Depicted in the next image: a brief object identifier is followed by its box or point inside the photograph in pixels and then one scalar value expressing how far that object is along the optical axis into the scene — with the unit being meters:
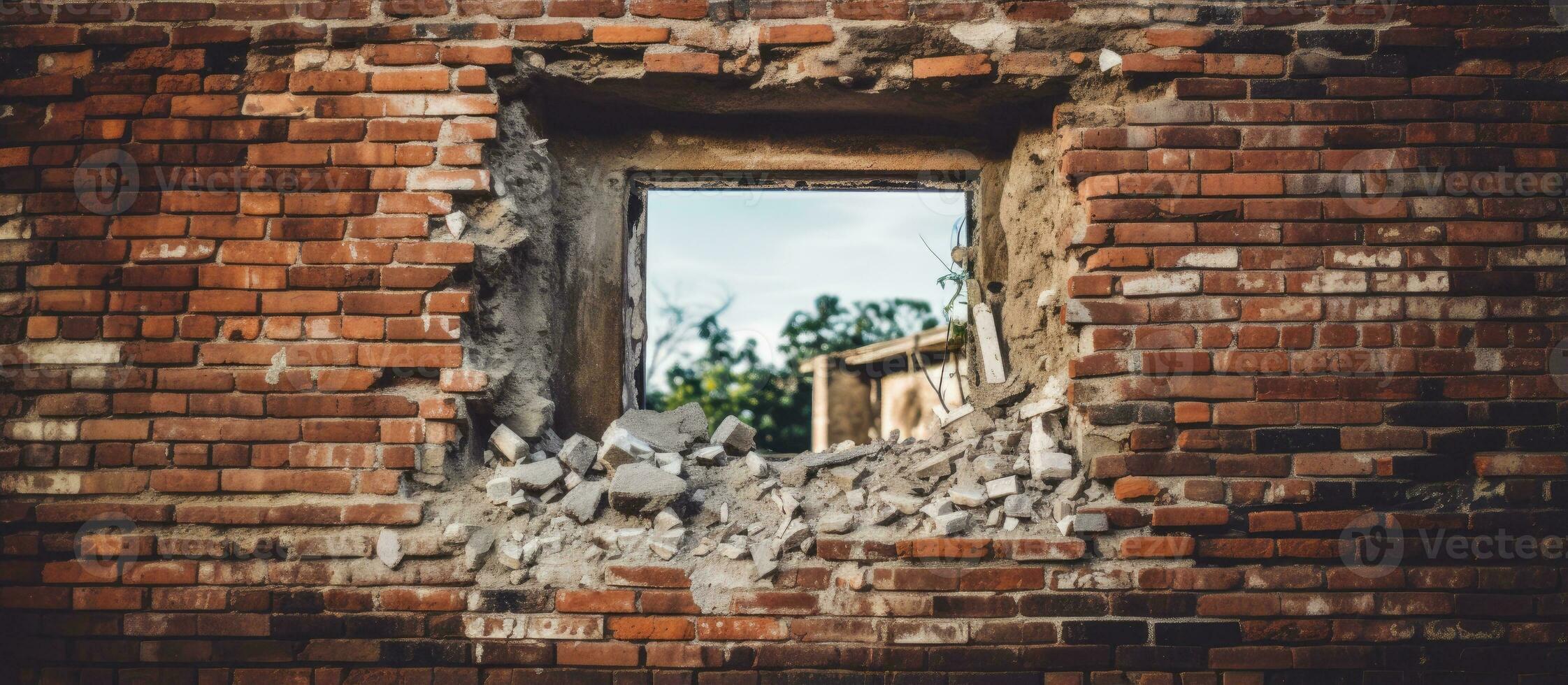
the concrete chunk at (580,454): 2.55
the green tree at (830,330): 11.57
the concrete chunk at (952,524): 2.35
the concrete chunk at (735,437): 2.80
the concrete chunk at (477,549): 2.30
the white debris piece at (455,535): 2.31
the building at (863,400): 10.16
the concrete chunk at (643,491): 2.39
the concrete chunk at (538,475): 2.45
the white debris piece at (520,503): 2.39
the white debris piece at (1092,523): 2.33
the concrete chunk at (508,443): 2.49
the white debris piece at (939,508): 2.40
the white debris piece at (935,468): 2.52
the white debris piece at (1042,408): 2.54
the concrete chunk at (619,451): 2.54
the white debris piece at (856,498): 2.50
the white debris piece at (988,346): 2.83
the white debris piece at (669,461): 2.57
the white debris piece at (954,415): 2.81
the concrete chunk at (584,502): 2.41
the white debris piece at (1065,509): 2.35
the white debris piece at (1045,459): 2.43
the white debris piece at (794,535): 2.36
